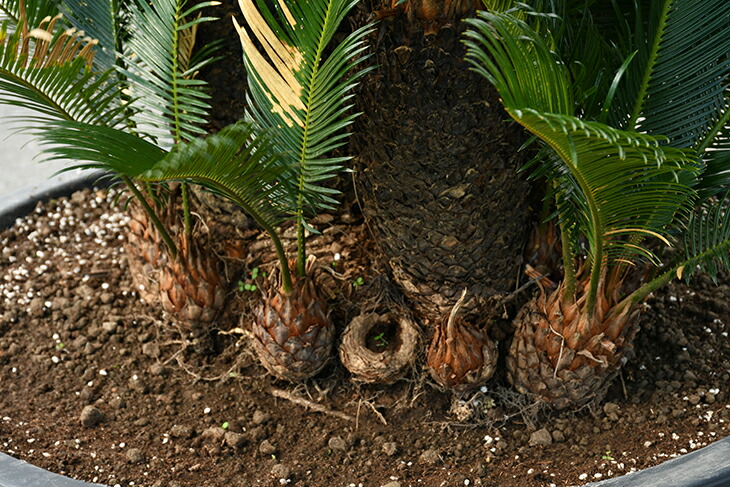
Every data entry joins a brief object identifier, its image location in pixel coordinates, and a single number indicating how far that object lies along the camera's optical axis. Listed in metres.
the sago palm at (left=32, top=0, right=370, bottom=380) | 2.58
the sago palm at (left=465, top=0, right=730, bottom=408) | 2.54
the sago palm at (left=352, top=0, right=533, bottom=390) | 2.65
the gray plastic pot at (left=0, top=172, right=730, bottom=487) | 2.70
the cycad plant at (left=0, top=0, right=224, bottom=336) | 2.72
